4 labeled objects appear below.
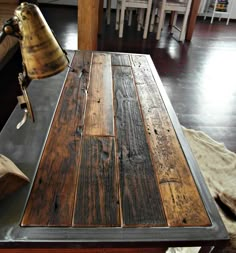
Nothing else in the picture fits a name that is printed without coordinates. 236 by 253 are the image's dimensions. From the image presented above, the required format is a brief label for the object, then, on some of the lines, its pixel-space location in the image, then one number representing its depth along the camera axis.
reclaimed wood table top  0.66
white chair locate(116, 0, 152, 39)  3.89
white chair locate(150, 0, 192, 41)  3.92
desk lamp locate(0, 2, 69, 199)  0.54
